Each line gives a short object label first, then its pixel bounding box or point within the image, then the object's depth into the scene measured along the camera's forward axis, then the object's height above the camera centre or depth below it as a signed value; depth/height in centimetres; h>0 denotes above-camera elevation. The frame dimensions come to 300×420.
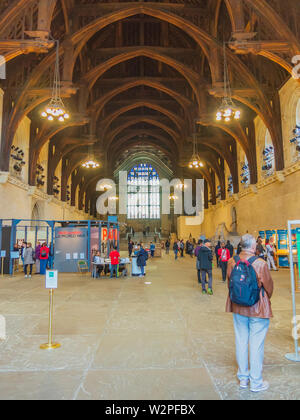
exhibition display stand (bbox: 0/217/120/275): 1247 -24
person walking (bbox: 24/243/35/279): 1170 -64
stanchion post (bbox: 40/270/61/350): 435 -59
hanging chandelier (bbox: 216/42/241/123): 1095 +475
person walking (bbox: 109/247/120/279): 1116 -77
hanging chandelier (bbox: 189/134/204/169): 1755 +459
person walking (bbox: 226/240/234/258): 1068 -28
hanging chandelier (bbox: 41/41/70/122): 1025 +450
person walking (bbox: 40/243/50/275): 1209 -71
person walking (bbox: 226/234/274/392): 281 -83
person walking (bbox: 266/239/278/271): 1266 -67
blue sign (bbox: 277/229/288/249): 1370 +1
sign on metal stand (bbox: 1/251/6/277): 1256 -106
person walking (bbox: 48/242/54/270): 1360 -86
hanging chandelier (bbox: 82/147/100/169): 1694 +434
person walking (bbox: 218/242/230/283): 945 -60
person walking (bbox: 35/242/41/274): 1222 -59
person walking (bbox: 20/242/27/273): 1249 -33
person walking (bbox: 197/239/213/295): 771 -59
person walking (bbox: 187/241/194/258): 2358 -85
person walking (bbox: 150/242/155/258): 2228 -79
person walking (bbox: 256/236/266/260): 1120 -45
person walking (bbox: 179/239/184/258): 2288 -58
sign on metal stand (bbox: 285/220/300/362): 355 -145
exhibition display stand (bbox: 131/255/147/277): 1198 -130
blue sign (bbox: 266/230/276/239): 1448 +26
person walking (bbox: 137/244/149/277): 1145 -72
